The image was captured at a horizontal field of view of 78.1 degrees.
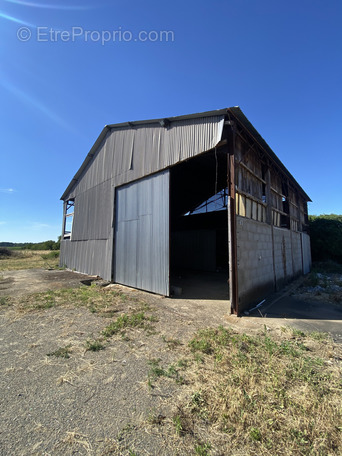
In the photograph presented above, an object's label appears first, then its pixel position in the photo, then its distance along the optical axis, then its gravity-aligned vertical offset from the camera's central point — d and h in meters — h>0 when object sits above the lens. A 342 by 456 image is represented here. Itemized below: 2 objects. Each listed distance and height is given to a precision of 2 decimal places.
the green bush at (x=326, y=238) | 17.56 +1.29
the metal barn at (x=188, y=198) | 6.61 +2.13
